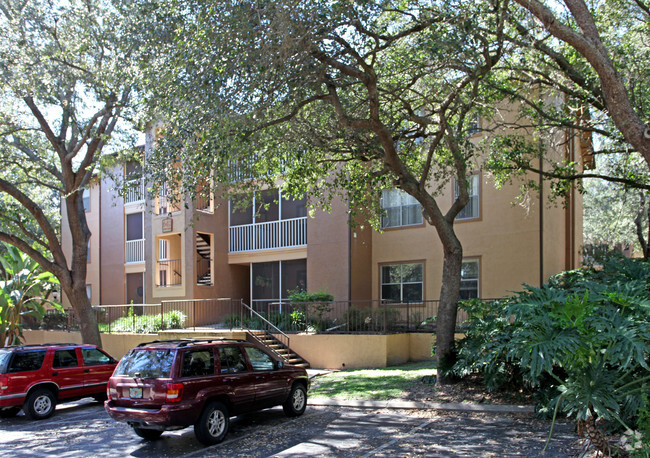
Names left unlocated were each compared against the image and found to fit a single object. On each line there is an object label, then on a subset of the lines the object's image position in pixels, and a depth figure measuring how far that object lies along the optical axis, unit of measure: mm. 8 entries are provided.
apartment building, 18547
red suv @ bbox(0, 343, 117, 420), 12078
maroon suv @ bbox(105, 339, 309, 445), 8781
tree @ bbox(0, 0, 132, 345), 15383
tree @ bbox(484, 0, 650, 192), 13359
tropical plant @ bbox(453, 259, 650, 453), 5969
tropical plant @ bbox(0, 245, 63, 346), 22422
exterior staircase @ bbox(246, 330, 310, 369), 17672
